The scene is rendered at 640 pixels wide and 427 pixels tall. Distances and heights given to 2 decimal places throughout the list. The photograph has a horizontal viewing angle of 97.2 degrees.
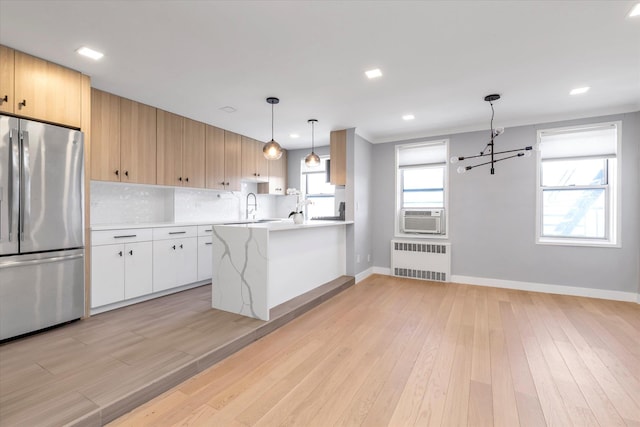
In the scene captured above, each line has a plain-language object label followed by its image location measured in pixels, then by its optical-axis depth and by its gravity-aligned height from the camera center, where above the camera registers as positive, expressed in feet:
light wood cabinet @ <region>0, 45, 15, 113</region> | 8.11 +3.81
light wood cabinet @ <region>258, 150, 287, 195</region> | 20.22 +2.48
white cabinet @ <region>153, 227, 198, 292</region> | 12.35 -2.13
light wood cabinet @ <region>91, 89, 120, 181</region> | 10.87 +2.99
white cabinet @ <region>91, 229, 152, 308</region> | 10.36 -2.14
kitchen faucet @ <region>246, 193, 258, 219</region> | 20.21 +0.42
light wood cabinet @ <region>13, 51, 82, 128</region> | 8.47 +3.84
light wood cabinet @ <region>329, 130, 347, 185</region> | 16.42 +3.21
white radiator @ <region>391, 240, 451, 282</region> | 16.52 -2.88
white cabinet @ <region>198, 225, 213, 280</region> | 14.29 -2.09
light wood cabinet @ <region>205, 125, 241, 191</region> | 15.65 +3.08
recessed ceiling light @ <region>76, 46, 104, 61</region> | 8.34 +4.80
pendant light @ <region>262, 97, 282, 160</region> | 12.26 +2.74
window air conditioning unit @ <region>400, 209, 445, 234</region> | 16.89 -0.52
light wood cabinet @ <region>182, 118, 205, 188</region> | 14.34 +3.04
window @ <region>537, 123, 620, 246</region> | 13.55 +1.38
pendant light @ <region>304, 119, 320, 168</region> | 14.34 +2.64
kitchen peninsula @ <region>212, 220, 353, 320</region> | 9.89 -2.08
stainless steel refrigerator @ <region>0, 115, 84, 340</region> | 8.25 -0.46
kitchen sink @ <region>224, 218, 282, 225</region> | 16.05 -0.60
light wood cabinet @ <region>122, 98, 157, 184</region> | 11.79 +3.02
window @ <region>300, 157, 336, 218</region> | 20.75 +1.65
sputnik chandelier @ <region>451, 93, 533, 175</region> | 11.50 +3.25
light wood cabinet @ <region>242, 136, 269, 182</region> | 18.04 +3.31
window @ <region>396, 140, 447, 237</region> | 17.15 +2.31
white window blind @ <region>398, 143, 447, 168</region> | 17.12 +3.60
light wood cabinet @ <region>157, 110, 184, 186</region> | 13.17 +3.05
